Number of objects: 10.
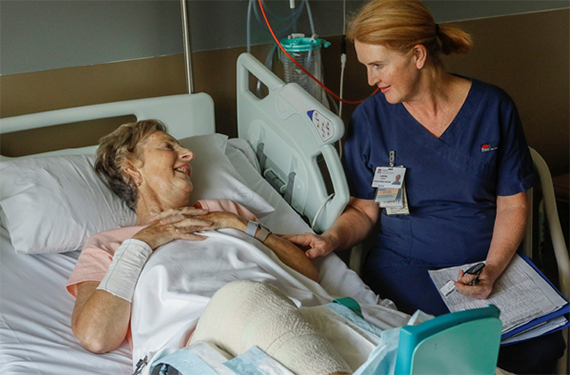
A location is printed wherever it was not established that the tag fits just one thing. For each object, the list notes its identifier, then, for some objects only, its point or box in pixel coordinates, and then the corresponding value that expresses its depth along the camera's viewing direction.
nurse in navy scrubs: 1.70
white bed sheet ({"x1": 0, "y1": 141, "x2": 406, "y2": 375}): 1.36
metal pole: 2.27
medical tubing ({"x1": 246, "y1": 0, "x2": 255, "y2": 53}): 2.63
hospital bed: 1.45
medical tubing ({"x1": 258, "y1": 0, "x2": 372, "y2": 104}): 2.52
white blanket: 1.35
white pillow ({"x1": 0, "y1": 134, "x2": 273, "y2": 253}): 1.78
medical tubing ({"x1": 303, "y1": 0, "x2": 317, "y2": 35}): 2.86
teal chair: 0.80
